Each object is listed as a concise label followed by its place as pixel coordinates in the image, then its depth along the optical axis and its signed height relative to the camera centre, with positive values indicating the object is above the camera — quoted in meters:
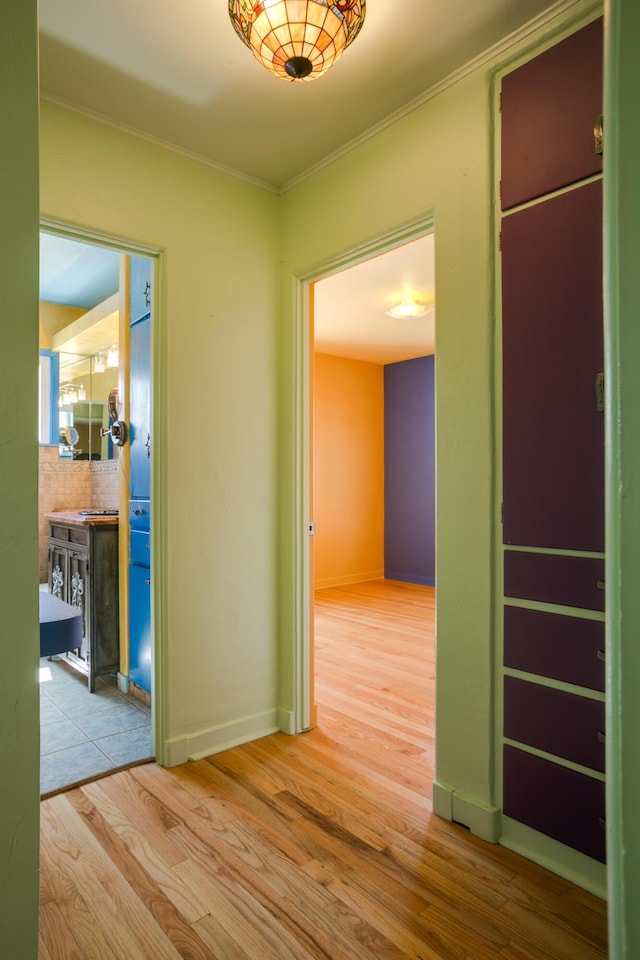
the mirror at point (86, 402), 4.43 +0.63
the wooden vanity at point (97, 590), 3.27 -0.66
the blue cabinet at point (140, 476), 2.94 +0.01
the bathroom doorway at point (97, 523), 2.66 -0.27
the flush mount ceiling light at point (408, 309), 4.59 +1.39
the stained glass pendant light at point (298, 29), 1.53 +1.26
